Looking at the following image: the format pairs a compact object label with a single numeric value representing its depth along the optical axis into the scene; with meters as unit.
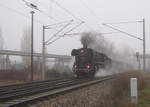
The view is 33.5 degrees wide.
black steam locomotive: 28.97
